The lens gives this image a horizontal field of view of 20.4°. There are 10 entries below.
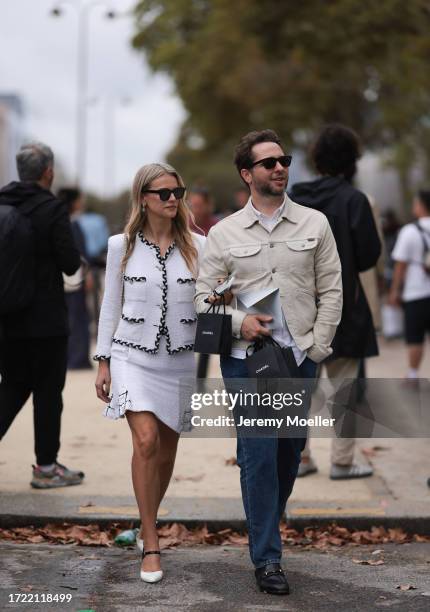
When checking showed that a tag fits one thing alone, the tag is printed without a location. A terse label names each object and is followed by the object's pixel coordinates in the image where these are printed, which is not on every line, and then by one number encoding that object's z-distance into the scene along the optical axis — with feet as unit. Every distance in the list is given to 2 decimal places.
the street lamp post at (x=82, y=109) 162.09
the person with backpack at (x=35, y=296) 21.38
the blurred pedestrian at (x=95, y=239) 48.36
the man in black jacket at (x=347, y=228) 22.16
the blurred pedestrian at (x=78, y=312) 39.39
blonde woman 17.17
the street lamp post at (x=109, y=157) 208.23
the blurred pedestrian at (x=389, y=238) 59.06
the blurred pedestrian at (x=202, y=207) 36.06
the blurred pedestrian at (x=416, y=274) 35.37
